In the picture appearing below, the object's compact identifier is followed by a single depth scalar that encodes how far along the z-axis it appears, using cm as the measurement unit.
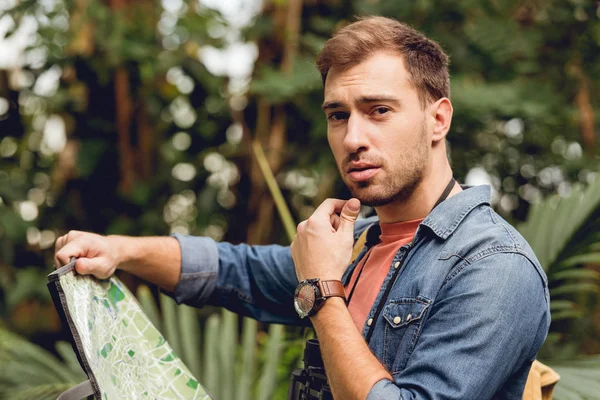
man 117
